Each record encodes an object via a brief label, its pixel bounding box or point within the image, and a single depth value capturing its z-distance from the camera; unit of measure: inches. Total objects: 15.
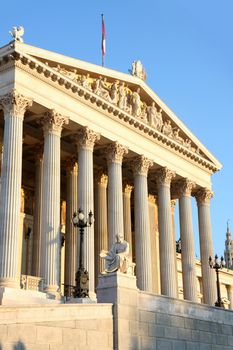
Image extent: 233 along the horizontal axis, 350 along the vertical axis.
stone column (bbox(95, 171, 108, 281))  1812.3
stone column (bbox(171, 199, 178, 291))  2276.0
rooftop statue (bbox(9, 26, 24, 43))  1464.7
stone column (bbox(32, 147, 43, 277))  1667.1
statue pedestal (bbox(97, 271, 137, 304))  994.1
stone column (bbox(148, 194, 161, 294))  2070.6
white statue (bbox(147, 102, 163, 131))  1974.7
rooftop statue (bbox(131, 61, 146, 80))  1988.2
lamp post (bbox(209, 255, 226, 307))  1647.4
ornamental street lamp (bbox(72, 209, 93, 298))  1250.6
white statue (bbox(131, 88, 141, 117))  1895.4
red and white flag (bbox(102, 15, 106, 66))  1940.2
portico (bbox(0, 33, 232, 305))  1438.2
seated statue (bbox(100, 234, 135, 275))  1031.6
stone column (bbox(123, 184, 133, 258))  1977.1
